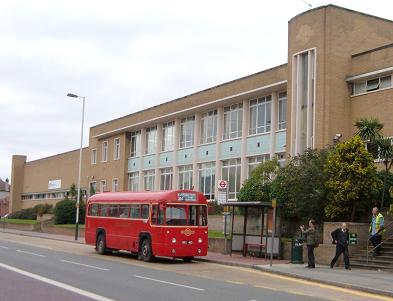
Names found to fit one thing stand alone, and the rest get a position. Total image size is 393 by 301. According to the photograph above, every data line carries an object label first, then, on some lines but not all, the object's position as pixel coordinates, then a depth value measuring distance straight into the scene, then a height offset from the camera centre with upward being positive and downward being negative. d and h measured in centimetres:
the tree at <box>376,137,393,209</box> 2581 +314
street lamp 4303 +789
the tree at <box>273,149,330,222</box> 2581 +148
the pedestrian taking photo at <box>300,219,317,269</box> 2245 -80
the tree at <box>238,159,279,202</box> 3158 +186
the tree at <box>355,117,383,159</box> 2600 +386
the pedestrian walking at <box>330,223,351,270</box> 2180 -67
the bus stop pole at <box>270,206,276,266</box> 2386 -25
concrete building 3269 +695
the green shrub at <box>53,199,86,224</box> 5642 +2
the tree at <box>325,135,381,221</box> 2438 +169
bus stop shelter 2595 -51
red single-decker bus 2408 -34
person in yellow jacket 2247 -21
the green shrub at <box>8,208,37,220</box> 7112 -33
